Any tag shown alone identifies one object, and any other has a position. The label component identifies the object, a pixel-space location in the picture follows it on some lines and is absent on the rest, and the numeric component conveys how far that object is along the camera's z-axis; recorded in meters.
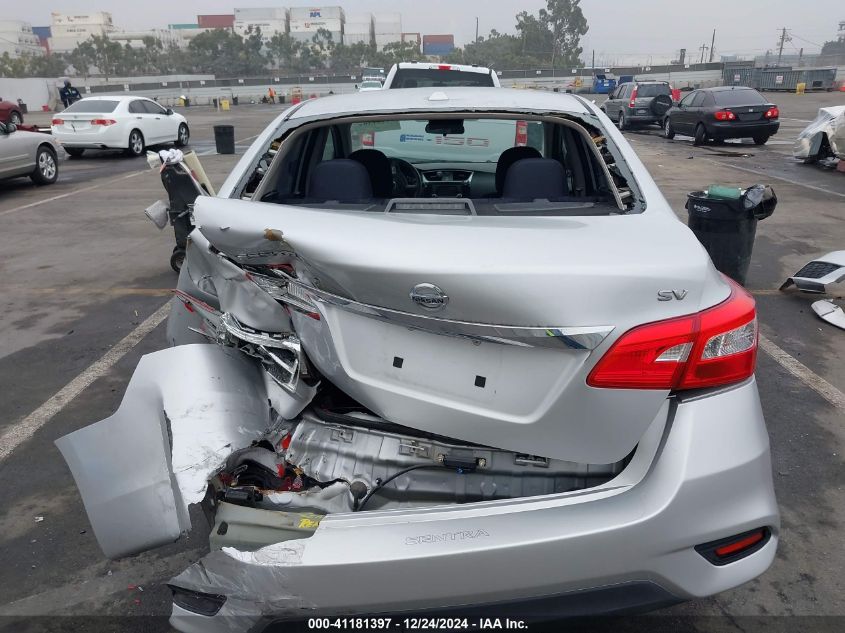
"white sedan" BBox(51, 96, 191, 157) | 16.06
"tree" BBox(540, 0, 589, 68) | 107.56
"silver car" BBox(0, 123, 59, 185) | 11.11
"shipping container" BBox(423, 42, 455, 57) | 142.50
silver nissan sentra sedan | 1.61
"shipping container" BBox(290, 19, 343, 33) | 142.62
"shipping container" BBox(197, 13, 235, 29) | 172.62
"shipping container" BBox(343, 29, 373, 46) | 136.10
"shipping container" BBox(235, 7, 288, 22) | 148.88
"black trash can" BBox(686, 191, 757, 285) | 5.62
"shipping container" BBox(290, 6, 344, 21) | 156.00
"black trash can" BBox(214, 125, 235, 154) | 16.25
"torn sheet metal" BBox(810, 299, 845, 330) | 5.13
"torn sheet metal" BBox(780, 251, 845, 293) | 5.55
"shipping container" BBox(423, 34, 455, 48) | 165.38
